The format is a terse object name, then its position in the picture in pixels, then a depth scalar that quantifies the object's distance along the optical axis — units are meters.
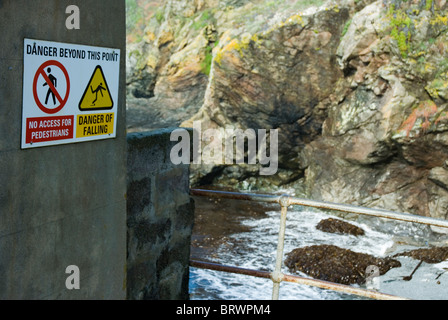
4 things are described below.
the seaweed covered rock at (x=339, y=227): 12.24
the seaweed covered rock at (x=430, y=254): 10.02
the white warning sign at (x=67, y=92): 2.32
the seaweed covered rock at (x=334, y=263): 9.45
